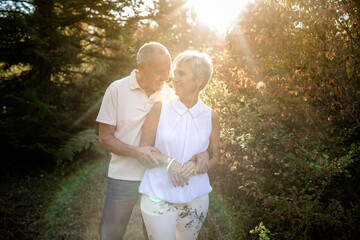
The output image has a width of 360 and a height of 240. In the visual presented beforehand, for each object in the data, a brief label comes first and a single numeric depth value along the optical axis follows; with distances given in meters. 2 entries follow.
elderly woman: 2.08
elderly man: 2.39
